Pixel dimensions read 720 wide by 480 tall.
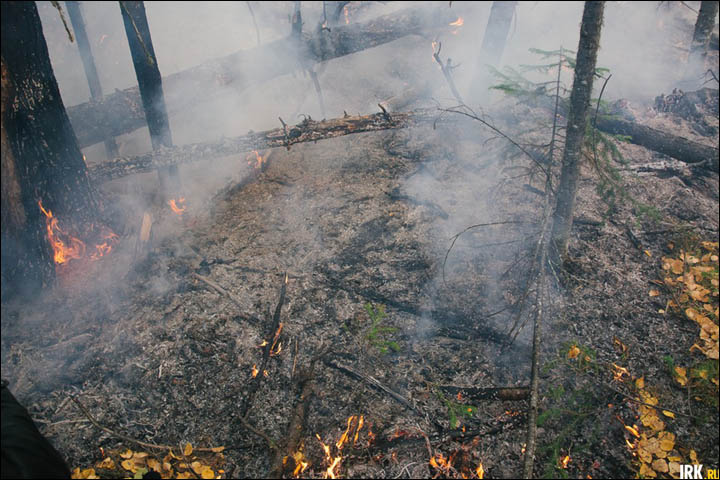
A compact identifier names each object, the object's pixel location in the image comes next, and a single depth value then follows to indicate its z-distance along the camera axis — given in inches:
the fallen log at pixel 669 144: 265.6
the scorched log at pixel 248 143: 253.0
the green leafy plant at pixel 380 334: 185.0
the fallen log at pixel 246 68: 305.4
